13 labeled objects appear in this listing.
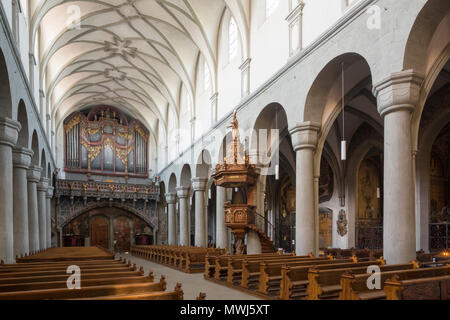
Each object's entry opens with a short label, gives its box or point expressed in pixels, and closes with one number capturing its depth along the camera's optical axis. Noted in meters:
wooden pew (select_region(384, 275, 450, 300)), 4.96
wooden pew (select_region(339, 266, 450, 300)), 5.75
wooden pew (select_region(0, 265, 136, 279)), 6.18
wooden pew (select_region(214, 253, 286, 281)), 11.40
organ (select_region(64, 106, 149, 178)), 33.31
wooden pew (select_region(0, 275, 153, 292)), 5.22
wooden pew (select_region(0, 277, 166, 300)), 4.45
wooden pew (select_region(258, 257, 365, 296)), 8.73
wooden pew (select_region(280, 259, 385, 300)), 7.70
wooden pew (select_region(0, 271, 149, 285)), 5.56
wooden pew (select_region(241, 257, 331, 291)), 9.61
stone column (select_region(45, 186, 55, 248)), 26.00
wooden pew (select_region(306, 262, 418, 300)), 6.73
